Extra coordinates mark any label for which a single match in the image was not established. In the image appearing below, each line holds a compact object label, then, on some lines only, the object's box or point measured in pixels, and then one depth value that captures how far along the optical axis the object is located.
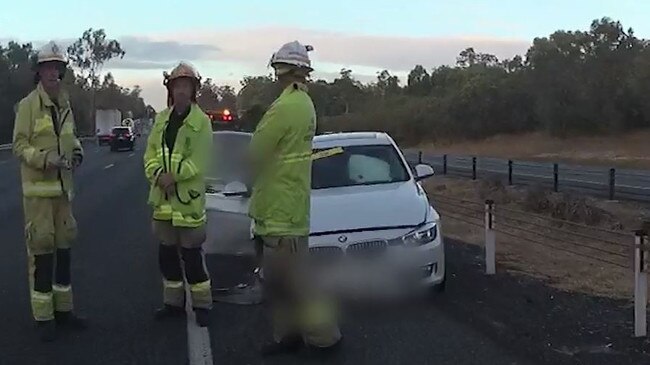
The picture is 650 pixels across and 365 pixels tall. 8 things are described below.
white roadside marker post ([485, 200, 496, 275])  10.67
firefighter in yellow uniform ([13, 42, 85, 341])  7.46
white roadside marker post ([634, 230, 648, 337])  7.66
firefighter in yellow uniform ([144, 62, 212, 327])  7.54
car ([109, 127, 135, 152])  61.84
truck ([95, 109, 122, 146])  83.69
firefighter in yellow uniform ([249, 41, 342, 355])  6.58
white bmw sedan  8.48
